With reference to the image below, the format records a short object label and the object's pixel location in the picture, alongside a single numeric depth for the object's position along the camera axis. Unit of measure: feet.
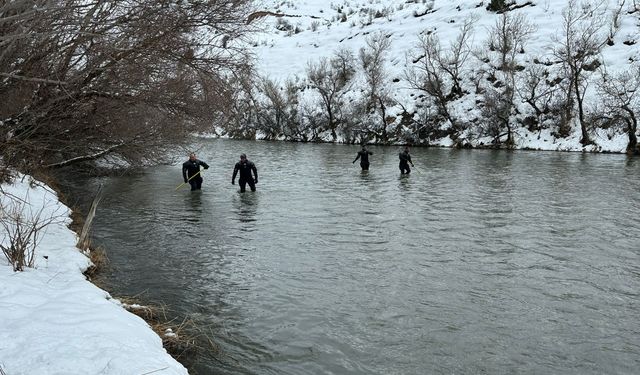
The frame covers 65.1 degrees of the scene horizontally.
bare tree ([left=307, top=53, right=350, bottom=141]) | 183.83
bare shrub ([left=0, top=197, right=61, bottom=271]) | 22.15
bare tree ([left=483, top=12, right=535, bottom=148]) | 140.97
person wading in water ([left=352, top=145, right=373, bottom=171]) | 82.84
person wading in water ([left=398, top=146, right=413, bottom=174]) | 76.59
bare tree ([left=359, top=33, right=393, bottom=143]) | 168.25
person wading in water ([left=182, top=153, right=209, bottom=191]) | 61.67
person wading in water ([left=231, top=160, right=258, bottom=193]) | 60.87
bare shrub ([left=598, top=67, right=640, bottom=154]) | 114.11
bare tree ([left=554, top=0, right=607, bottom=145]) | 131.54
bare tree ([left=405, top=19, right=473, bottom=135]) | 160.00
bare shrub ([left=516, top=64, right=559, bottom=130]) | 143.22
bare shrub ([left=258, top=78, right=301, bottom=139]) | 191.11
